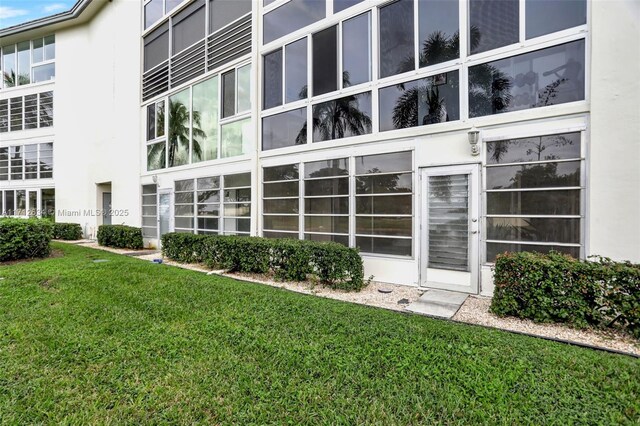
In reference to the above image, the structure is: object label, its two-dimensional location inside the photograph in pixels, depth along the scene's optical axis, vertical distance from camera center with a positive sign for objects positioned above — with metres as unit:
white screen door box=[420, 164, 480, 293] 5.62 -0.36
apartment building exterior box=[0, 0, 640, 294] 4.71 +1.75
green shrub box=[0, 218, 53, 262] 8.55 -0.83
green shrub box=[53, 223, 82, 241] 14.92 -1.07
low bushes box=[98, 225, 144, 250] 12.06 -1.09
